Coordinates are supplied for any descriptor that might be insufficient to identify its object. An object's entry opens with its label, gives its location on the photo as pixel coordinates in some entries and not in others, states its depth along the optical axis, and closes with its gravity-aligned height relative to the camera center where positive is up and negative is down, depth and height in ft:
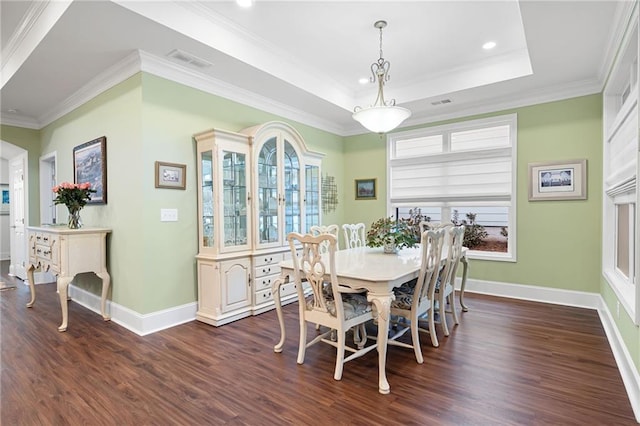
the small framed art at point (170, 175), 11.01 +1.18
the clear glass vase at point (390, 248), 11.37 -1.39
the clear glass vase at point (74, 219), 11.95 -0.32
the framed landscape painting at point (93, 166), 12.30 +1.76
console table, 11.06 -1.54
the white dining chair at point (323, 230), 11.57 -0.77
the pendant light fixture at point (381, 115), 10.44 +2.99
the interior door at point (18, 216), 17.82 -0.30
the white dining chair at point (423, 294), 8.52 -2.49
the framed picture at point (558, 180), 13.28 +1.12
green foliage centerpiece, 10.94 -0.94
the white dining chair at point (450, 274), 10.03 -2.15
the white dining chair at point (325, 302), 7.71 -2.39
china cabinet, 11.65 -0.21
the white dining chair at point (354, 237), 14.42 -1.30
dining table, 7.45 -1.64
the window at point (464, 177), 15.19 +1.53
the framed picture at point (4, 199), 26.86 +0.95
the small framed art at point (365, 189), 19.07 +1.13
